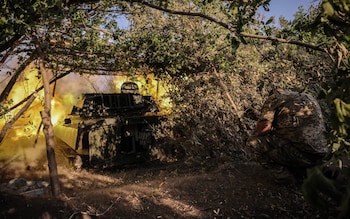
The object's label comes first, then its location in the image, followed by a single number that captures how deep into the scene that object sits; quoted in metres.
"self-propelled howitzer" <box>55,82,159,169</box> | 9.32
